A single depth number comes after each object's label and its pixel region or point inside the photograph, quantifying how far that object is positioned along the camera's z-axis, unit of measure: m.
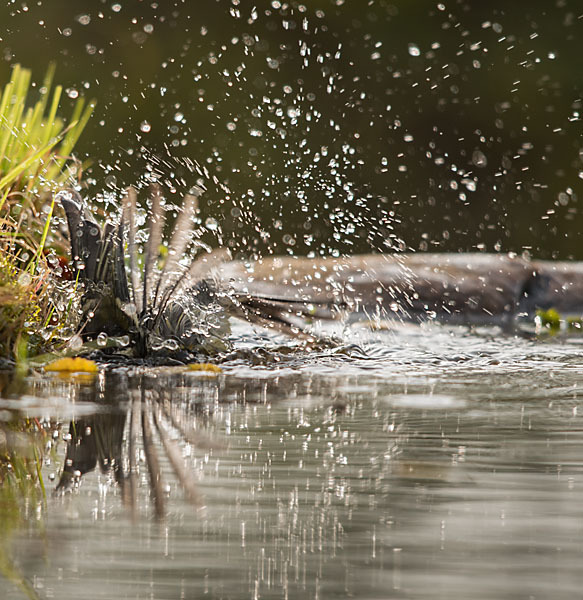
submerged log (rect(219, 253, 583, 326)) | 12.76
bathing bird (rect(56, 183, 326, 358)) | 7.06
